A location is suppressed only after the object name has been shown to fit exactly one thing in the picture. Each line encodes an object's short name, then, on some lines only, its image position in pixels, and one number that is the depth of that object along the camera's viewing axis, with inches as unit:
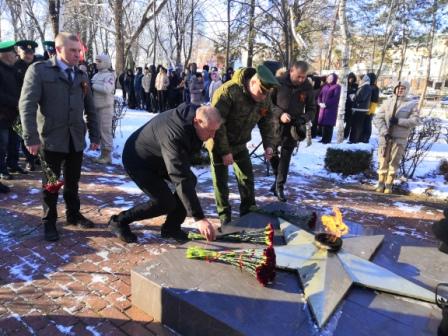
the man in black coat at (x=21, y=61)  246.1
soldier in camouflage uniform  161.3
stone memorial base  98.3
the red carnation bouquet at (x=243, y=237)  140.8
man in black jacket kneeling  126.3
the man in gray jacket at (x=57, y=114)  146.1
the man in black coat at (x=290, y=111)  218.8
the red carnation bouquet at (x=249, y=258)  114.3
